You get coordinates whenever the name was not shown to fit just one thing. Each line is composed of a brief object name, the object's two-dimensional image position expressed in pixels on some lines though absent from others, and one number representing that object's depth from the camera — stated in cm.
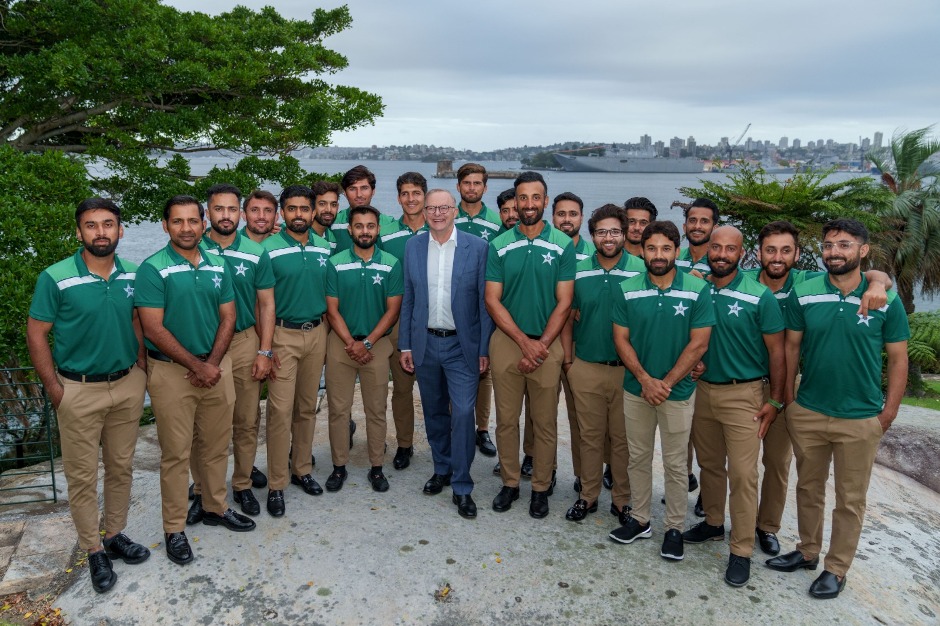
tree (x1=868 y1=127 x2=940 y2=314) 1695
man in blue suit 565
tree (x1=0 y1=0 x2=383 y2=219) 1007
